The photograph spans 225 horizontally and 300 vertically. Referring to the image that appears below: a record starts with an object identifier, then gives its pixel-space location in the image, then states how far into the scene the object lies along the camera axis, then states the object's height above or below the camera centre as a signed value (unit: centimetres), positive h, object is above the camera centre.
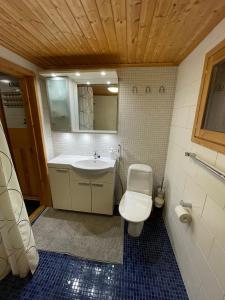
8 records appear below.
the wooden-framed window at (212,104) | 92 +7
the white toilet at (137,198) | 154 -107
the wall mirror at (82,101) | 189 +17
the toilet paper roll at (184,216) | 117 -84
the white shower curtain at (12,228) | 108 -96
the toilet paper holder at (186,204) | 120 -78
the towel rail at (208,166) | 77 -33
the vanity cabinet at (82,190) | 188 -107
